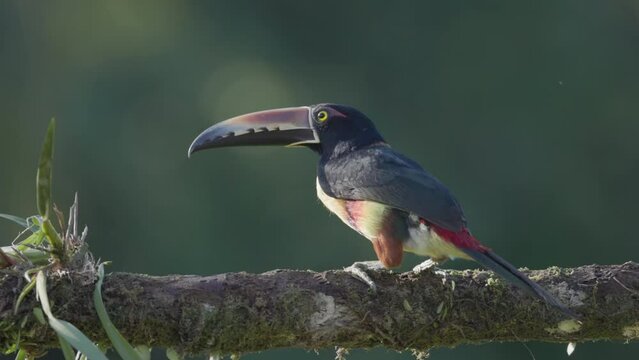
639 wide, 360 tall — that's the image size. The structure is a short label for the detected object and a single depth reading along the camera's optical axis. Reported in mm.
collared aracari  6547
